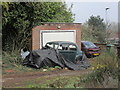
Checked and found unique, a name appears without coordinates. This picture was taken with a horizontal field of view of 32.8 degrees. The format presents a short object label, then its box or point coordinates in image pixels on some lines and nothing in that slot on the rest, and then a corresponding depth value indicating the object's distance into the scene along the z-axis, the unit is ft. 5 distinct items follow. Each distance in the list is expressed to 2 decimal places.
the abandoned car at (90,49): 64.30
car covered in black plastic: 41.91
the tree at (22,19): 51.52
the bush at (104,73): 20.77
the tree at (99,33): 109.70
